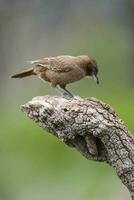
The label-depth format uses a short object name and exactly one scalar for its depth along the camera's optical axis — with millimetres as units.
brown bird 12262
